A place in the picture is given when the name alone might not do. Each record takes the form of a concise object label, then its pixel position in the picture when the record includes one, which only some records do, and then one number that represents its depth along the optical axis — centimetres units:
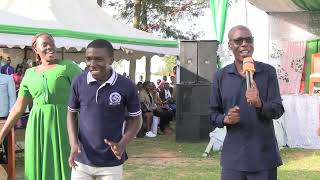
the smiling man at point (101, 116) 334
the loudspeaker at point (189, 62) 1264
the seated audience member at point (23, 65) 1246
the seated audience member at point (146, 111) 1327
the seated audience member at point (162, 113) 1396
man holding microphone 320
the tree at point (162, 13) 2117
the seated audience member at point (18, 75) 1042
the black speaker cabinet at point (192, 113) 1215
